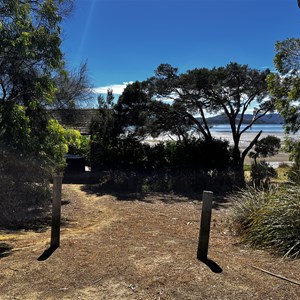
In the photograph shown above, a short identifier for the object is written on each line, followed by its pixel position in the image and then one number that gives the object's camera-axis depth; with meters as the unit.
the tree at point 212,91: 13.80
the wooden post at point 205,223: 3.82
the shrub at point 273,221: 4.36
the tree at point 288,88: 10.07
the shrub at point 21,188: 7.27
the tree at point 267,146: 17.60
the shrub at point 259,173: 13.75
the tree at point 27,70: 6.21
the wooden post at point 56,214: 4.40
